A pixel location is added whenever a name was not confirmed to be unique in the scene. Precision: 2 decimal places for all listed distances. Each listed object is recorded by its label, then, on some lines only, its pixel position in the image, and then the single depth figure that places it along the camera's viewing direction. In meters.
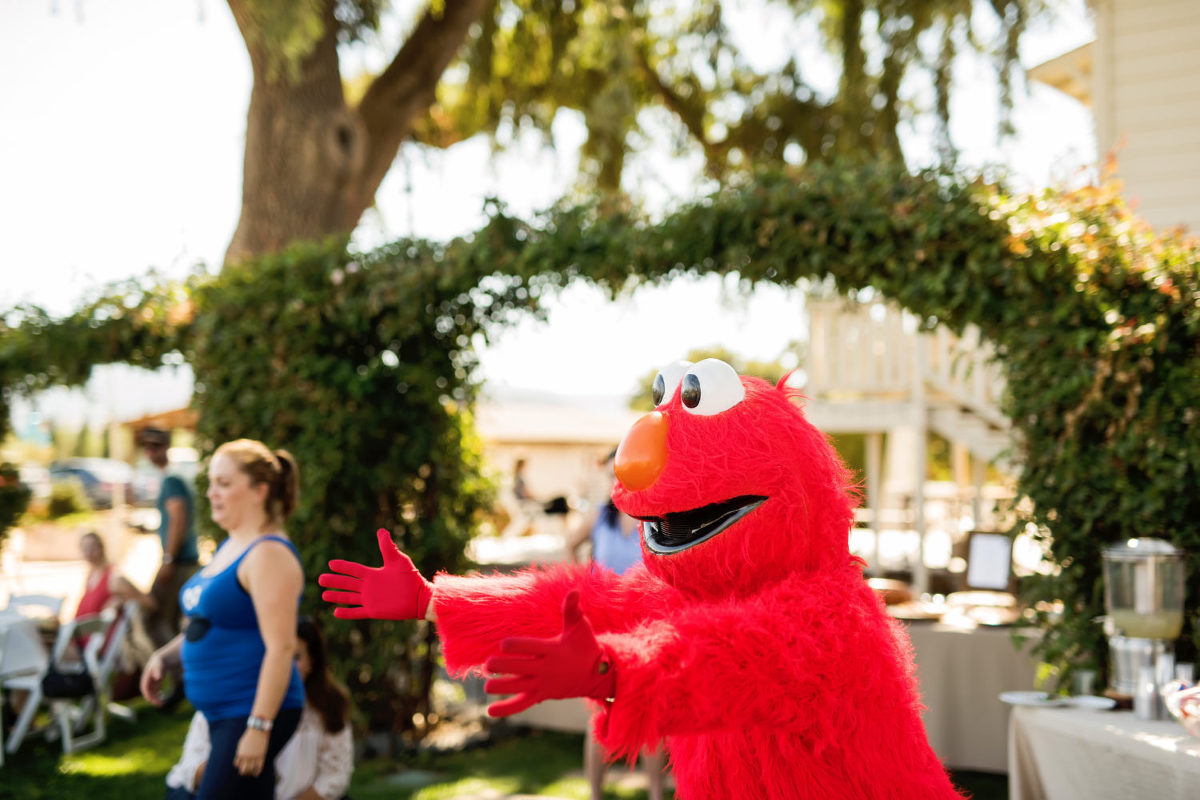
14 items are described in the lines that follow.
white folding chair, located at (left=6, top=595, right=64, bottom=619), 6.09
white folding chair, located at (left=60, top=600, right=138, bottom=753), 5.32
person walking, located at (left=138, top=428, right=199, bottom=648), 6.00
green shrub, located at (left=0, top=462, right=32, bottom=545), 6.49
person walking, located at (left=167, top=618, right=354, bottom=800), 3.21
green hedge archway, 3.38
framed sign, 4.96
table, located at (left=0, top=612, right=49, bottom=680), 5.10
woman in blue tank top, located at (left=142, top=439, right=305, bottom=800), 2.55
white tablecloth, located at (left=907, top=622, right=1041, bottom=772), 4.59
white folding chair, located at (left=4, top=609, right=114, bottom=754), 5.20
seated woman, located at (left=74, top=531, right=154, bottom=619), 5.87
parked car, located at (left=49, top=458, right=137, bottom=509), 27.37
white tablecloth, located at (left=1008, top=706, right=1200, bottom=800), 2.45
